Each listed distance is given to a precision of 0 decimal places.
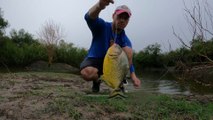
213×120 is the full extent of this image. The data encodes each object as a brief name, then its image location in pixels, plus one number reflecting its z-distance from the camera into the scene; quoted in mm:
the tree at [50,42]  18802
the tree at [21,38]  21279
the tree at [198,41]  3097
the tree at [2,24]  18354
